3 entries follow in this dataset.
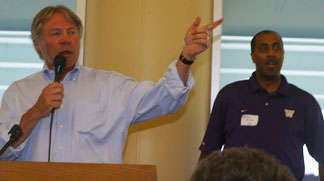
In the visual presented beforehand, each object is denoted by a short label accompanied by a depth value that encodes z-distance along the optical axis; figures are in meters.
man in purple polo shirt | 4.09
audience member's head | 1.77
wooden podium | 2.96
